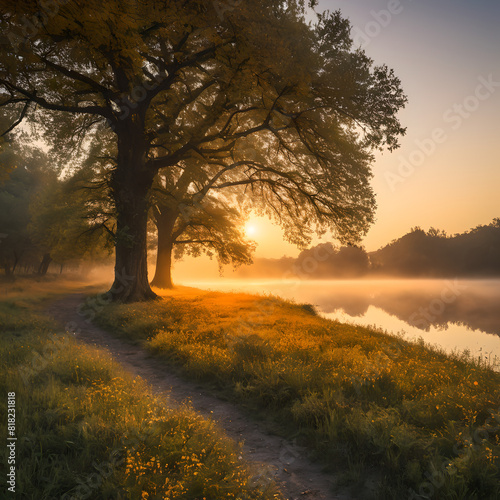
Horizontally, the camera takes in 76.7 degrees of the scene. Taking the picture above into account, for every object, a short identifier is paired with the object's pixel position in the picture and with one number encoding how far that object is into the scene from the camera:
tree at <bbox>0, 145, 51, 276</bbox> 33.69
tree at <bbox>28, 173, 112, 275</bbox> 20.36
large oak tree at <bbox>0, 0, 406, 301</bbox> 10.31
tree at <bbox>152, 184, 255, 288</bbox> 24.97
